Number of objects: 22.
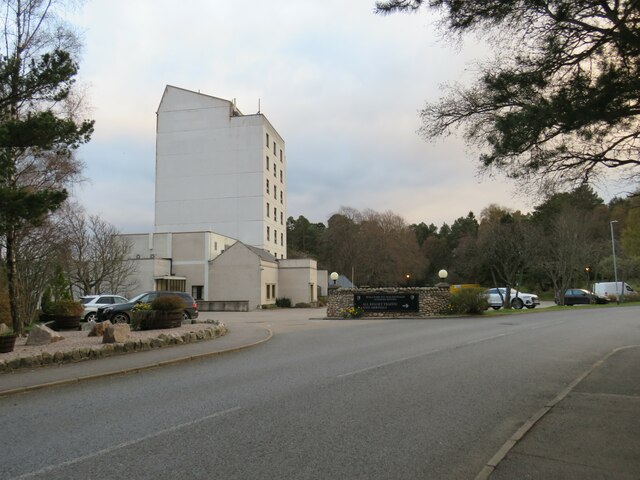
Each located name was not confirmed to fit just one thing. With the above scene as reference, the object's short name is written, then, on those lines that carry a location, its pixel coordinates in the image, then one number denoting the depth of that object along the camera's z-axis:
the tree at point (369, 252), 84.94
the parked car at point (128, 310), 23.59
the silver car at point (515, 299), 40.94
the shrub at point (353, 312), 31.84
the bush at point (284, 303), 53.19
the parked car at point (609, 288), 48.22
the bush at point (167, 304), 19.55
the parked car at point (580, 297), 47.20
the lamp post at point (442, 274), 33.26
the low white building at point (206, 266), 49.12
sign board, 31.98
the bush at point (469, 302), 30.98
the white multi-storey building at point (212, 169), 58.09
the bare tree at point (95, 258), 38.59
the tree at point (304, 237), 101.81
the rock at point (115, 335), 14.19
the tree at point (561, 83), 7.02
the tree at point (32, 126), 11.90
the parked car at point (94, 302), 28.70
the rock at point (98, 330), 17.08
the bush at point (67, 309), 21.55
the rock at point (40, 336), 14.78
